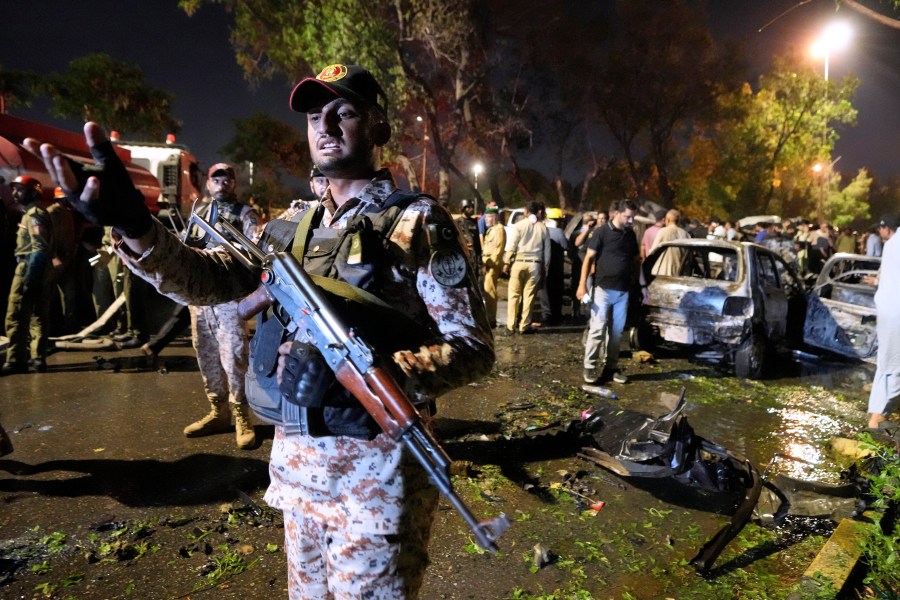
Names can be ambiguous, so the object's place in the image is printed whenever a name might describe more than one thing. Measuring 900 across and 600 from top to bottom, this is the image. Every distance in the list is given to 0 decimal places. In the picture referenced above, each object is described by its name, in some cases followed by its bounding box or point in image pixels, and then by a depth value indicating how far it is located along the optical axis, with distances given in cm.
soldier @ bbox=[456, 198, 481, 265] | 978
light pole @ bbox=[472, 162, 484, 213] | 3125
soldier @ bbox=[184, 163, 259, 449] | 411
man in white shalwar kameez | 435
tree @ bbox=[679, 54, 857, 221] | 2858
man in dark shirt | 630
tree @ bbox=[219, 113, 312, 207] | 3512
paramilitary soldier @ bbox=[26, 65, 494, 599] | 145
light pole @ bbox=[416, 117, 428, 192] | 2894
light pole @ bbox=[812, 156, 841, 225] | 2968
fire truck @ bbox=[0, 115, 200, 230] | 681
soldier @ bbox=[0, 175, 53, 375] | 589
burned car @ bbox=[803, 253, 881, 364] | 703
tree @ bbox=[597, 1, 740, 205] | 2514
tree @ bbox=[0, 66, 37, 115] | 2078
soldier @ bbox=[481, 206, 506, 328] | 900
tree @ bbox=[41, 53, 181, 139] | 2306
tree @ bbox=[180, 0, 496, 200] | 1753
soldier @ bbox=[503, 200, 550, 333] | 858
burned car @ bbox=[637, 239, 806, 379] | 667
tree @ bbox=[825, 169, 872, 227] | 5666
